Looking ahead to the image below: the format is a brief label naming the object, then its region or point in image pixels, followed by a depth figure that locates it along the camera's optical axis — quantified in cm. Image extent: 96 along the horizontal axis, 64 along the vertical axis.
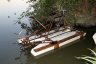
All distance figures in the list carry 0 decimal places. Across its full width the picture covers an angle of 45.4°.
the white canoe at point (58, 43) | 625
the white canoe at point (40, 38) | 700
